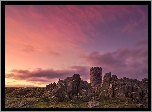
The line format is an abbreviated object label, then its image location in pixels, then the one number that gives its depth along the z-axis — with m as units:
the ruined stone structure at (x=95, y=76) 32.32
